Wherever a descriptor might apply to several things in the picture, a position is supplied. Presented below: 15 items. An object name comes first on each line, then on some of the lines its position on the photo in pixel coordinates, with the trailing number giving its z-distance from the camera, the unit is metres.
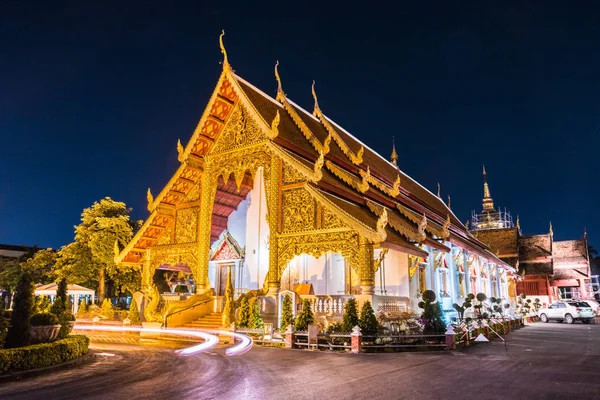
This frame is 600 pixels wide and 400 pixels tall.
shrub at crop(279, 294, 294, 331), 13.90
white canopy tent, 26.64
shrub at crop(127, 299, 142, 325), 19.11
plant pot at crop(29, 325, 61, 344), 9.26
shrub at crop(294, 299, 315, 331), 13.00
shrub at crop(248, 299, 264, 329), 14.44
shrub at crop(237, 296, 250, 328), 14.78
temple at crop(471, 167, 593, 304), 37.75
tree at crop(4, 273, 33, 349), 8.80
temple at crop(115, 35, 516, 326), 14.55
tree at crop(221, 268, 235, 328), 15.45
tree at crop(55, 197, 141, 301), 26.66
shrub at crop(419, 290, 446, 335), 12.47
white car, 25.34
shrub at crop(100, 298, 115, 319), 23.84
